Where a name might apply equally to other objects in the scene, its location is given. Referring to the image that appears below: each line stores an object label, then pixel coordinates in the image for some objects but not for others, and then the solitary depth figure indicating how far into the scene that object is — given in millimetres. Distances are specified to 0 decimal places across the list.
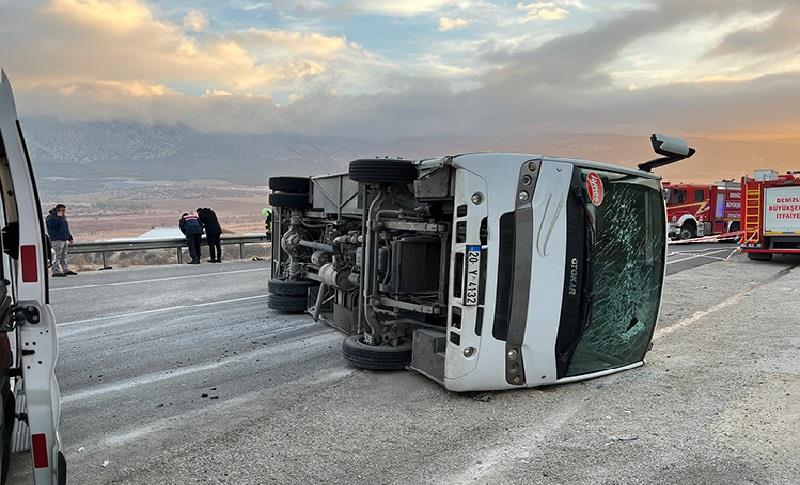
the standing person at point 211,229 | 15742
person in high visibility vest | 15938
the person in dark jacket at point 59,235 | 12750
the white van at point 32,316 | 2711
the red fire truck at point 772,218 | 16234
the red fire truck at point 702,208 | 23547
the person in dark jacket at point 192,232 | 15148
